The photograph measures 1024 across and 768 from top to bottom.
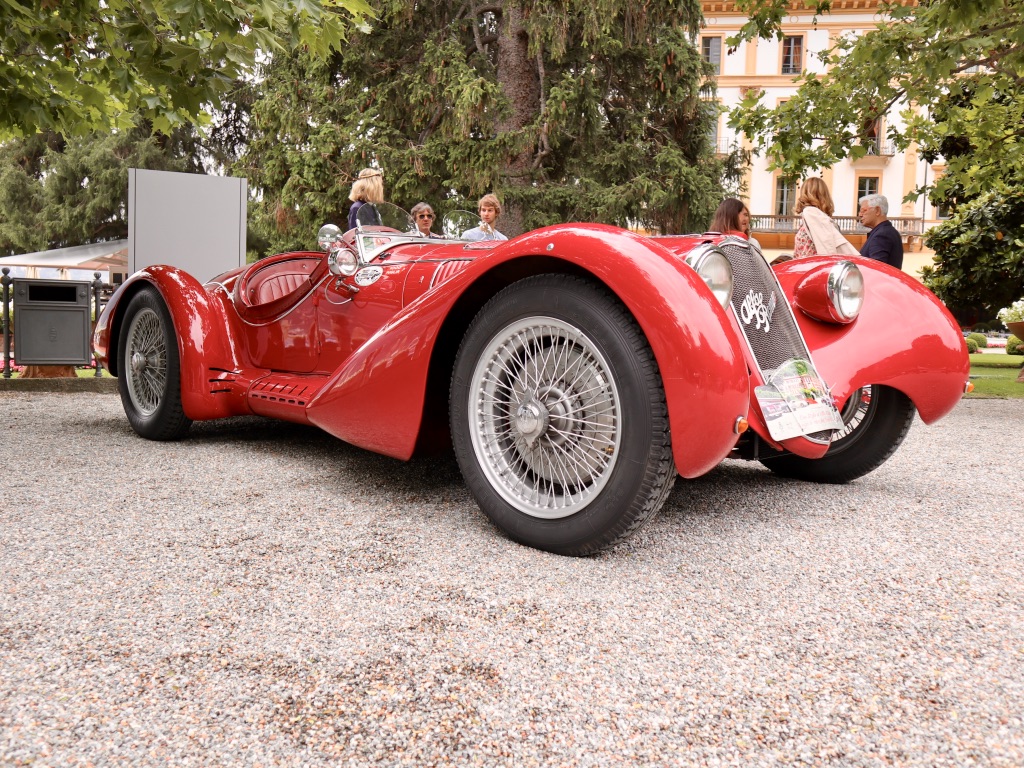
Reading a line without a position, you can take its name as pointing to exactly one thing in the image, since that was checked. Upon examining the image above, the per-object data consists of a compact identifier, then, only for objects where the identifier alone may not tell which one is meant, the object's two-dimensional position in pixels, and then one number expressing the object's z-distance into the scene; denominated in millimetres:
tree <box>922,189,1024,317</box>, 13062
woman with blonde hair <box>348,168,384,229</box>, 4652
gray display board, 8523
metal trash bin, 8375
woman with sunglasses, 4664
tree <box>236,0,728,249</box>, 13336
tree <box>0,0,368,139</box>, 4141
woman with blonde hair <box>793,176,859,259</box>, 5949
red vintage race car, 2338
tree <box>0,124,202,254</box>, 24672
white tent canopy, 19078
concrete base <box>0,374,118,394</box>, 7508
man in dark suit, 6590
